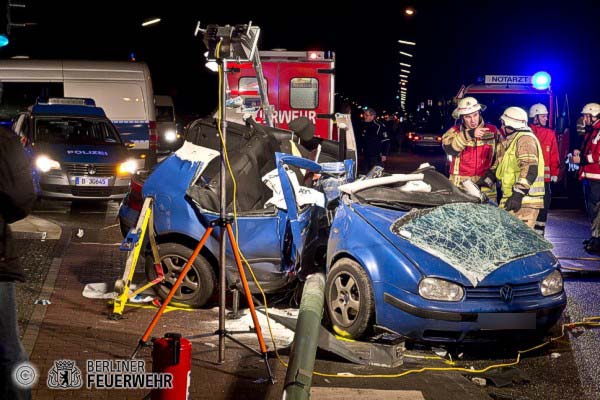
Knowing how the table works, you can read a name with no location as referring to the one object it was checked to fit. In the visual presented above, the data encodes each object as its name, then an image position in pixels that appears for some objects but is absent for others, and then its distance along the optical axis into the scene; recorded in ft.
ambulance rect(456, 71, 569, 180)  57.36
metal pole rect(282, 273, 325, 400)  16.03
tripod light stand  19.80
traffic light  53.84
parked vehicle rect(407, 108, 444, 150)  124.06
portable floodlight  19.83
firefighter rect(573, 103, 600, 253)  38.83
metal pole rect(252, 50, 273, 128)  35.82
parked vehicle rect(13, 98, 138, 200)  46.44
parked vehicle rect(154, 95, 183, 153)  93.86
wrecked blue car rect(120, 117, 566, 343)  21.33
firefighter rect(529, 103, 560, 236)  38.91
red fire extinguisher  14.34
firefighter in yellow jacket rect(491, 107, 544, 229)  30.91
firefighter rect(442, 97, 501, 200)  33.53
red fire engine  57.88
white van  63.98
